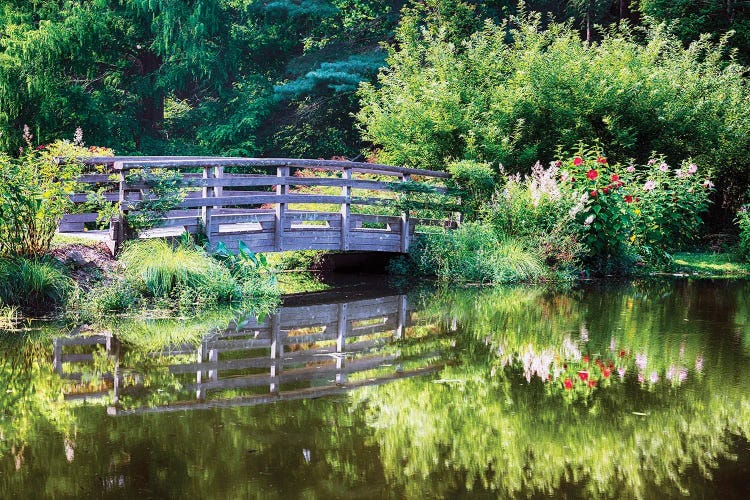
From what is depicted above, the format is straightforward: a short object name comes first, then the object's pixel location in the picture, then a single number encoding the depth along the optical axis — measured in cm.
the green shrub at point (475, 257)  1582
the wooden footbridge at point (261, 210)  1308
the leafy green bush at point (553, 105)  1925
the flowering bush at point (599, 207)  1669
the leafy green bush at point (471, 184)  1736
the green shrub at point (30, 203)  1130
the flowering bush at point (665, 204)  1823
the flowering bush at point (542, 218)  1638
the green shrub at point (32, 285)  1095
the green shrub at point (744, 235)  1953
